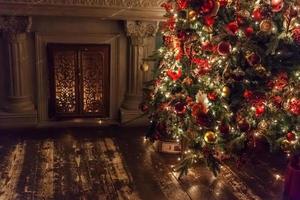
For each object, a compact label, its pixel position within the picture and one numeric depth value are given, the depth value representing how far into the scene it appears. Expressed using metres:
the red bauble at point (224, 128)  2.69
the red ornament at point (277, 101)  2.68
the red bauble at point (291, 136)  2.71
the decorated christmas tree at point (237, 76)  2.60
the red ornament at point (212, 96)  2.74
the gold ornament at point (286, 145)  2.74
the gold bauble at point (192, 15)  2.76
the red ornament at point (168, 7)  3.24
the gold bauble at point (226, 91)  2.66
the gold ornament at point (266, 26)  2.52
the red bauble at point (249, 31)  2.59
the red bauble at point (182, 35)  2.99
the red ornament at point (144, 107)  3.58
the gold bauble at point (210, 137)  2.72
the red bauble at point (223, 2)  2.70
